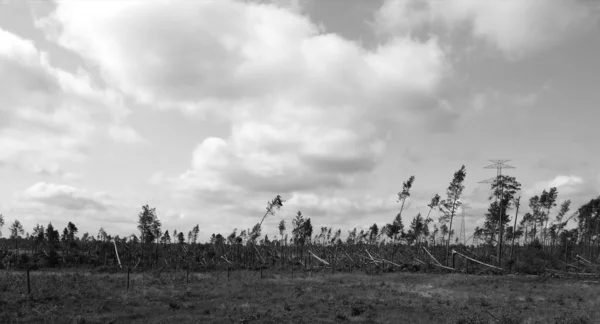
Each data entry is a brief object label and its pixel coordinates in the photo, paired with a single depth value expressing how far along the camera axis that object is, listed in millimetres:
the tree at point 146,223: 89750
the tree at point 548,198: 85688
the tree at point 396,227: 76506
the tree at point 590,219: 81938
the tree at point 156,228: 95138
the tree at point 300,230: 101250
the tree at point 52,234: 97162
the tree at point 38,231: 101662
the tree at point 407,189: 74312
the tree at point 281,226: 126438
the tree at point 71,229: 112544
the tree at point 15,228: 128500
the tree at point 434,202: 77375
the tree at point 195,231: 136375
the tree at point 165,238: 127794
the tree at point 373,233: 121500
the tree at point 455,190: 71875
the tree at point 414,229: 91000
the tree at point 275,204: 71438
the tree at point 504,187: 63344
